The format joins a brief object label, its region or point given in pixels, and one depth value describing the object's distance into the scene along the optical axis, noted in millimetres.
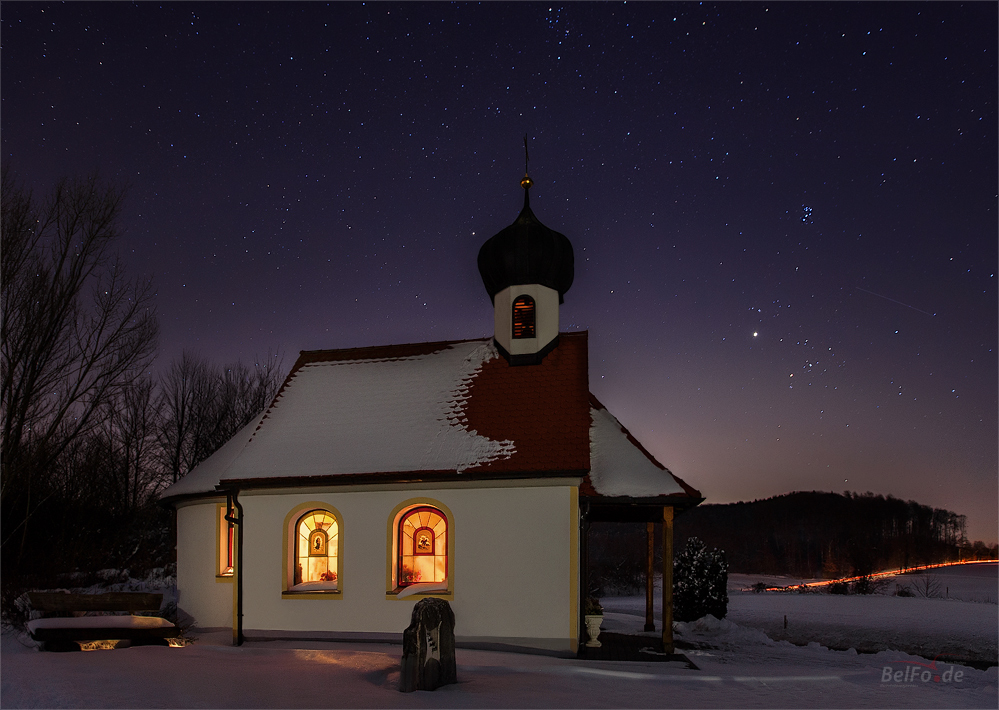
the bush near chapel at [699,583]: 19328
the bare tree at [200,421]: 33094
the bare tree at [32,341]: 14352
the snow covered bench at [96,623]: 11805
